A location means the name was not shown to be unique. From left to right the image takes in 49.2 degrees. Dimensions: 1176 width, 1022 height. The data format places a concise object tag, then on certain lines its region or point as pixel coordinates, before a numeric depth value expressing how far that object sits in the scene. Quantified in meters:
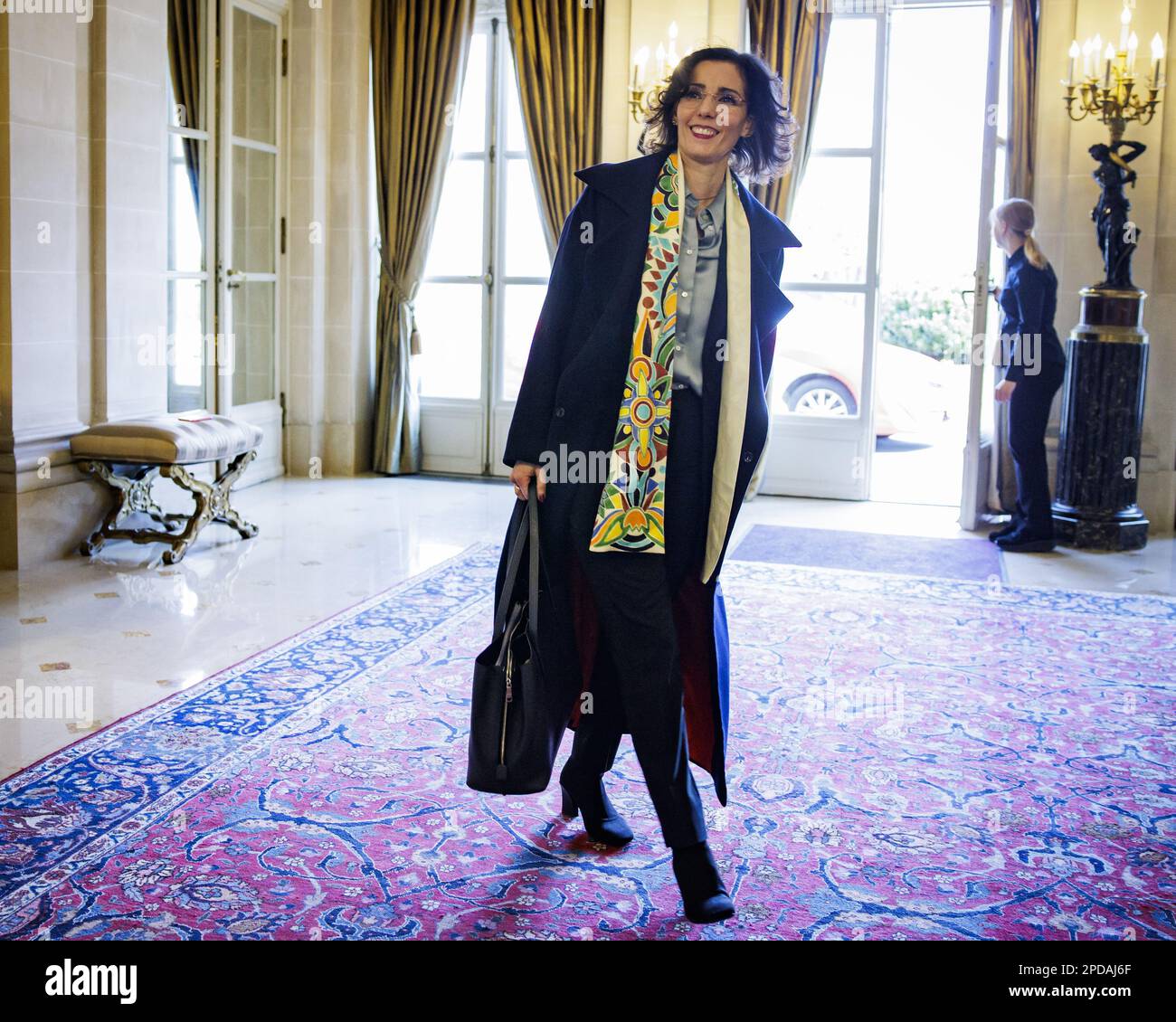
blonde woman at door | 6.40
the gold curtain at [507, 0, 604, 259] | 7.94
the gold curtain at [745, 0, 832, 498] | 7.61
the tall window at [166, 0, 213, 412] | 6.75
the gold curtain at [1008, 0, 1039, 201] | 7.19
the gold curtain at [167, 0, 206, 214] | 6.68
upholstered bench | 5.67
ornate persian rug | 2.56
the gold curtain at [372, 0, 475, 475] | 8.20
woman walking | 2.51
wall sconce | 7.26
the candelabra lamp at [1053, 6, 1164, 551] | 6.49
